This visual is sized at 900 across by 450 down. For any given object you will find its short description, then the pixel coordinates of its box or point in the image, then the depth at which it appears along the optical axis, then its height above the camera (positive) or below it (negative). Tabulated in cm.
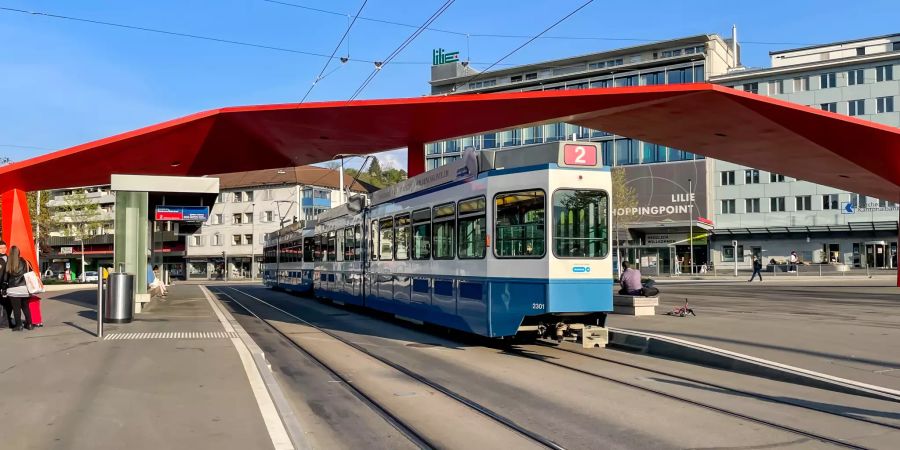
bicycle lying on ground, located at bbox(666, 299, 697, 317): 1705 -134
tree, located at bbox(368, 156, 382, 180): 12509 +1718
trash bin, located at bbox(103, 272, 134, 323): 1577 -77
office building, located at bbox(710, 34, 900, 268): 6278 +570
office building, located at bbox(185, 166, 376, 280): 8869 +613
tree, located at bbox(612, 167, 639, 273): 6206 +505
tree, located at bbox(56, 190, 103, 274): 5678 +402
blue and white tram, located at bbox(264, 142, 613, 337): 1109 +28
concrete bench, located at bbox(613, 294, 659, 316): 1689 -114
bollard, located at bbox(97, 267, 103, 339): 1232 -70
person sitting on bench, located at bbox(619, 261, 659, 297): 1816 -71
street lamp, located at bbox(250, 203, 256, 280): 8591 +356
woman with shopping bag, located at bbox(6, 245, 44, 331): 1354 -32
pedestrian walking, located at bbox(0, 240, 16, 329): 1352 -64
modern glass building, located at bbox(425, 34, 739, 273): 6775 +1090
